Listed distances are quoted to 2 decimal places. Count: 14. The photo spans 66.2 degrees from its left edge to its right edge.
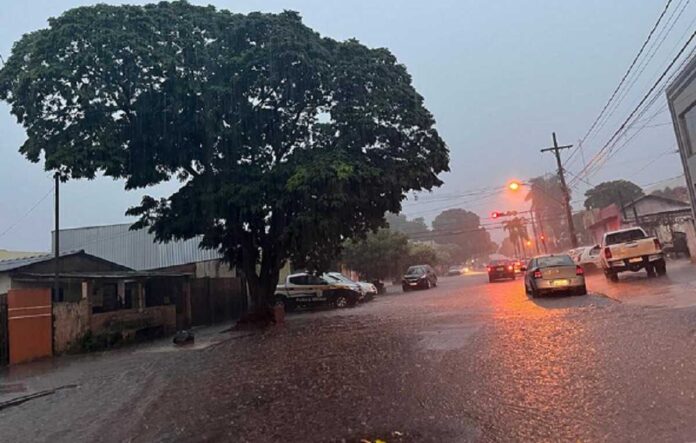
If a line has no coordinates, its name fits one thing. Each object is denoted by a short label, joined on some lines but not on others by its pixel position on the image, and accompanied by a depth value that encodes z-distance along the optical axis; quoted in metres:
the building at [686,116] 20.66
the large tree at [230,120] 15.43
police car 25.48
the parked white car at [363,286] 26.42
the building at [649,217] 35.97
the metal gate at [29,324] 13.69
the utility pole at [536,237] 78.01
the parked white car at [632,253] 18.59
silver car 16.03
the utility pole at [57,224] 17.23
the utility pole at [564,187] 33.50
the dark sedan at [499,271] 34.69
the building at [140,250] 31.56
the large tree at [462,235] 113.43
